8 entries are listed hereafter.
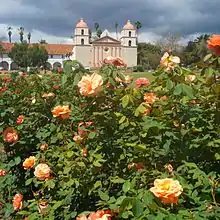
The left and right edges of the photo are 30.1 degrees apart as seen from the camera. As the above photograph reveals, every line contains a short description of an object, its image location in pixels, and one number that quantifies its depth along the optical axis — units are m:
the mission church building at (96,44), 78.06
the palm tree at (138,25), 89.81
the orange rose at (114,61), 1.93
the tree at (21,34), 93.84
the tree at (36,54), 73.07
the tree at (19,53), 75.24
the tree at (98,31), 89.89
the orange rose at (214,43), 1.64
